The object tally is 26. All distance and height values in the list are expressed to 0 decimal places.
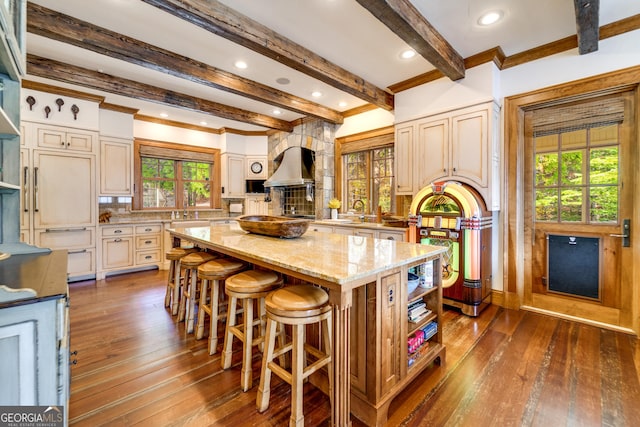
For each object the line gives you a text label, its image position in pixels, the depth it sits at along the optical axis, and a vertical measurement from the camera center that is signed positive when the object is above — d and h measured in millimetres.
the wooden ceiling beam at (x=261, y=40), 2070 +1597
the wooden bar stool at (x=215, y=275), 2176 -486
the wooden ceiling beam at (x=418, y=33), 2070 +1579
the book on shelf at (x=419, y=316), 1866 -726
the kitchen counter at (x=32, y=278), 955 -280
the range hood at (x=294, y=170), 5508 +916
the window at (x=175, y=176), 5395 +799
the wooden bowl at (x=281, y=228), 2262 -121
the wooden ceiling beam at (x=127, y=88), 3193 +1733
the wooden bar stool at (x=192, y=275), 2559 -579
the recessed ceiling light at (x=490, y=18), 2449 +1781
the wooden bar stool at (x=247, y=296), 1783 -541
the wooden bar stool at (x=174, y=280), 2965 -744
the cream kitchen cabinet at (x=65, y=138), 3848 +1109
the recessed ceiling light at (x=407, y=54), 3066 +1810
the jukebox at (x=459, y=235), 2920 -252
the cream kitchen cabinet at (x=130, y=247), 4430 -558
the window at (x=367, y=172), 4495 +736
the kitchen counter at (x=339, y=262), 1334 -274
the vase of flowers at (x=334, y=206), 4980 +133
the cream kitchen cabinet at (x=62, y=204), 3760 +153
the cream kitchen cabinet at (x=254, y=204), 6527 +231
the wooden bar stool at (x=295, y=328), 1400 -633
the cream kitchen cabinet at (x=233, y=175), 6195 +880
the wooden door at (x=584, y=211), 2639 +12
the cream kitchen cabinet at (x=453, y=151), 3082 +772
